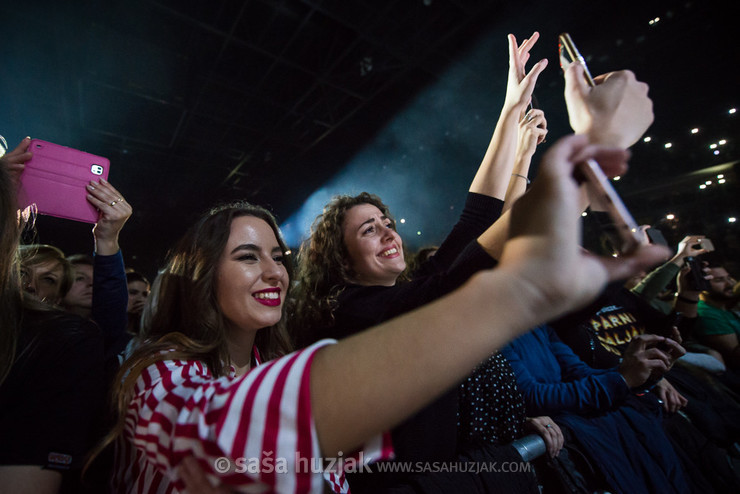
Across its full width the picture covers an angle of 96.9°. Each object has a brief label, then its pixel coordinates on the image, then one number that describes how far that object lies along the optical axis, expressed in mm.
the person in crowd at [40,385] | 794
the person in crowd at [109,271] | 1602
